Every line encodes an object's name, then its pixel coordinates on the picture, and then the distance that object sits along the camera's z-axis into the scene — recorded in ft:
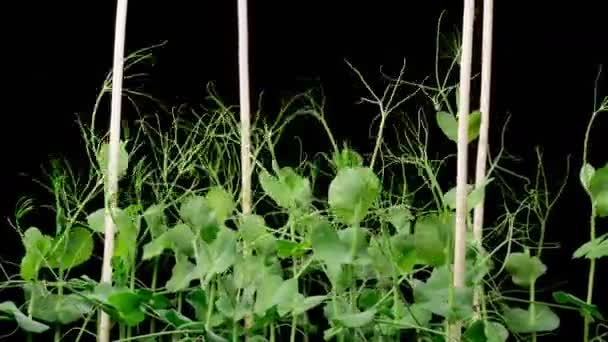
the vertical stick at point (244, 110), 4.12
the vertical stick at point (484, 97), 3.99
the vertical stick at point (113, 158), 4.02
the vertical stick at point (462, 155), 3.61
